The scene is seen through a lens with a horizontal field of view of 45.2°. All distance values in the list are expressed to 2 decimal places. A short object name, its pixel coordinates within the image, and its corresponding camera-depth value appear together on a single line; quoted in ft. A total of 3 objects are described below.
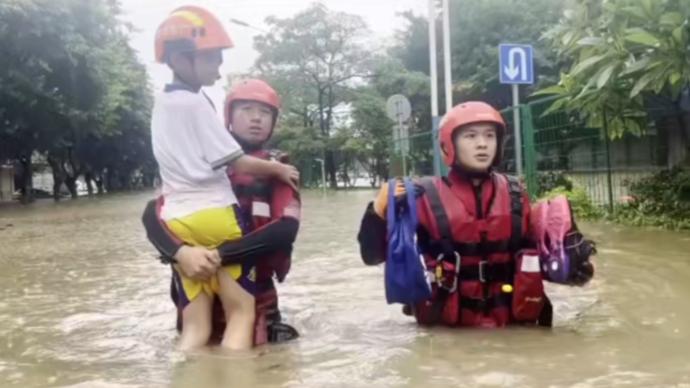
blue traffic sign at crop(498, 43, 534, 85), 32.55
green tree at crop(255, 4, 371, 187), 109.19
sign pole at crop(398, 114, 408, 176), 52.13
